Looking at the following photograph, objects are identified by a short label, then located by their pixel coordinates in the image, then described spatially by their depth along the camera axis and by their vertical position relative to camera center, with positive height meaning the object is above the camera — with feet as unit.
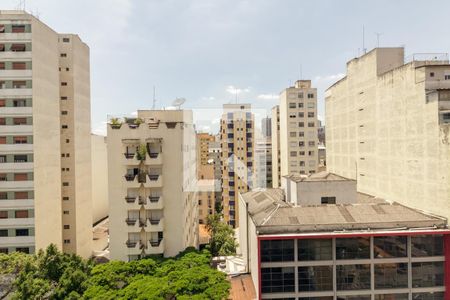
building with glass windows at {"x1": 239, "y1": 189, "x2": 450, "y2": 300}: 80.48 -31.88
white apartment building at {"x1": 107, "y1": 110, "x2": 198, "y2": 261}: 85.25 -11.53
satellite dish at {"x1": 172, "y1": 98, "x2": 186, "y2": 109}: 106.22 +17.27
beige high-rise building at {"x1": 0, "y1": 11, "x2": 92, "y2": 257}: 94.02 +5.60
